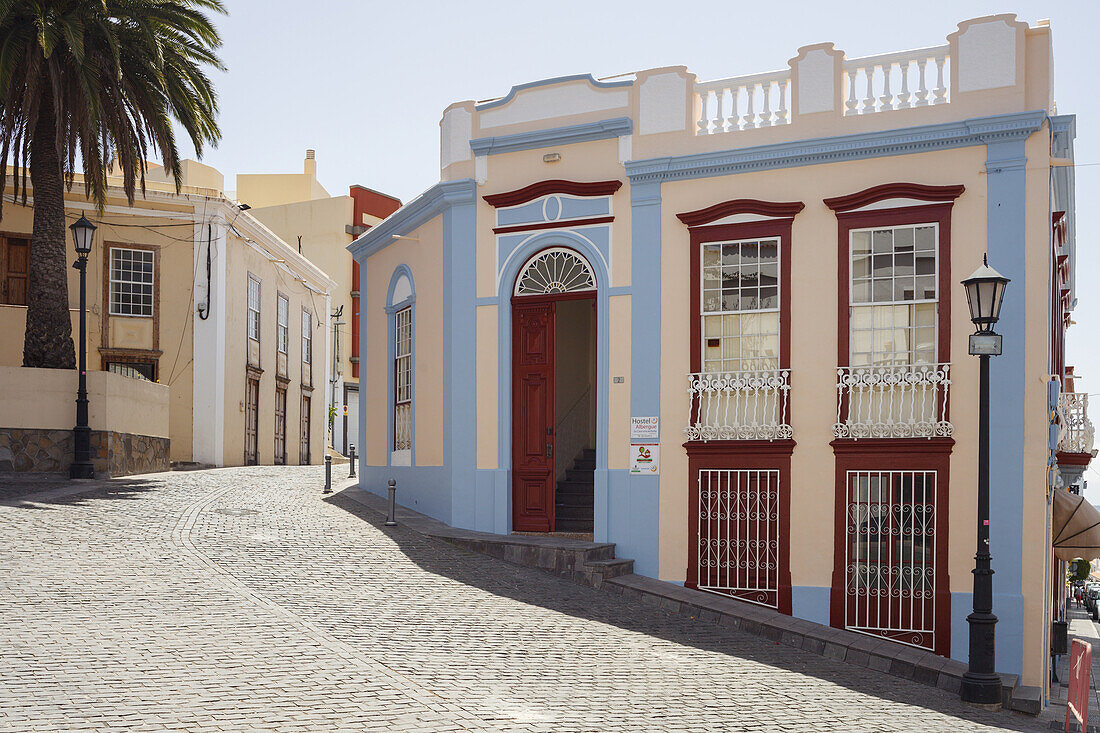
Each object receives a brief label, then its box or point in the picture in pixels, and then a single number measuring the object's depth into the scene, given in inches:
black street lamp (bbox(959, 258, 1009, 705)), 410.6
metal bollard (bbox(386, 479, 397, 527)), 601.3
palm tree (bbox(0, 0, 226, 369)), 708.0
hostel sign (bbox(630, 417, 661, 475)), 561.9
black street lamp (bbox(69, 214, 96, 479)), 714.1
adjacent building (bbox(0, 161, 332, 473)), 996.6
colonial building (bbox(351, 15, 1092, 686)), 501.0
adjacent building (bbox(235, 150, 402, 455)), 1617.9
